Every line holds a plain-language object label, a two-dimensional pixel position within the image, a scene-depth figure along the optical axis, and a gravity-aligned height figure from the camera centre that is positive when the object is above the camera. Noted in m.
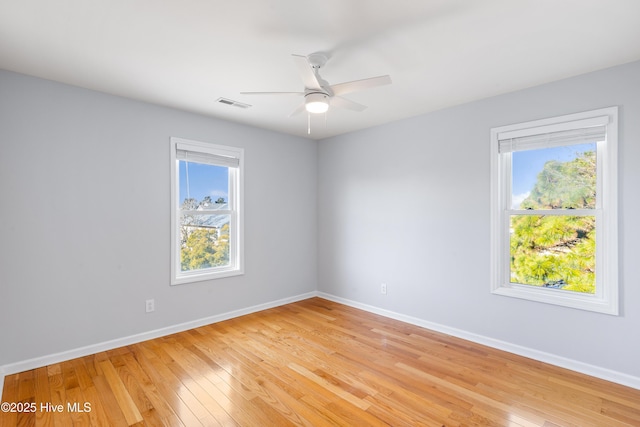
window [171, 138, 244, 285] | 3.62 +0.03
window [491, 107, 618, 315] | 2.60 +0.03
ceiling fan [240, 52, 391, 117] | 2.11 +0.91
